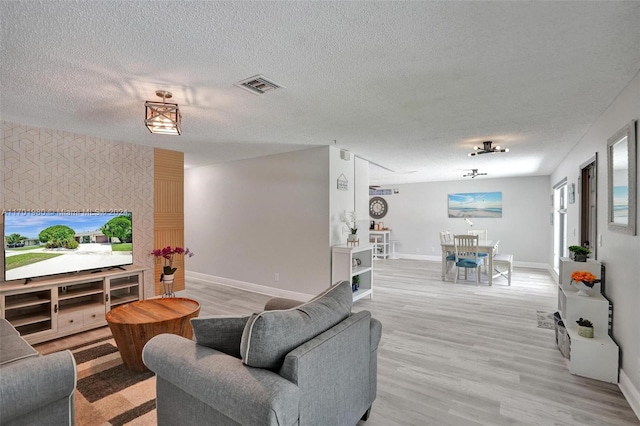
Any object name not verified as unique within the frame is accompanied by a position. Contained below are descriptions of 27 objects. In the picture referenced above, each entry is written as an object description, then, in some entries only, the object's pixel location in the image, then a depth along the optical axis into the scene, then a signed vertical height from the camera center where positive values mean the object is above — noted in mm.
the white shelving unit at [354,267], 4559 -849
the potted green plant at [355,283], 4829 -1124
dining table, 6102 -810
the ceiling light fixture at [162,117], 2496 +779
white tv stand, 3207 -1021
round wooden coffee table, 2586 -959
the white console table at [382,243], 9719 -990
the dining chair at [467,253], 6089 -841
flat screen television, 3291 -343
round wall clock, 10508 +162
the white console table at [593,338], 2561 -1098
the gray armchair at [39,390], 1358 -819
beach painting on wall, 8633 +211
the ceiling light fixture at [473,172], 6570 +860
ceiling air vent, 2382 +1026
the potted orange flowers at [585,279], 2834 -628
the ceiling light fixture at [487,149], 4344 +898
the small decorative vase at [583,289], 2961 -759
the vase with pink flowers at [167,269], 4238 -805
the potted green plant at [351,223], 4953 -185
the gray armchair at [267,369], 1324 -751
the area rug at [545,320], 3848 -1426
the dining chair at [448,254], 6570 -909
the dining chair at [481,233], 7926 -559
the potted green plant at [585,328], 2680 -1020
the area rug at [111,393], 2082 -1378
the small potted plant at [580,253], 3193 -439
